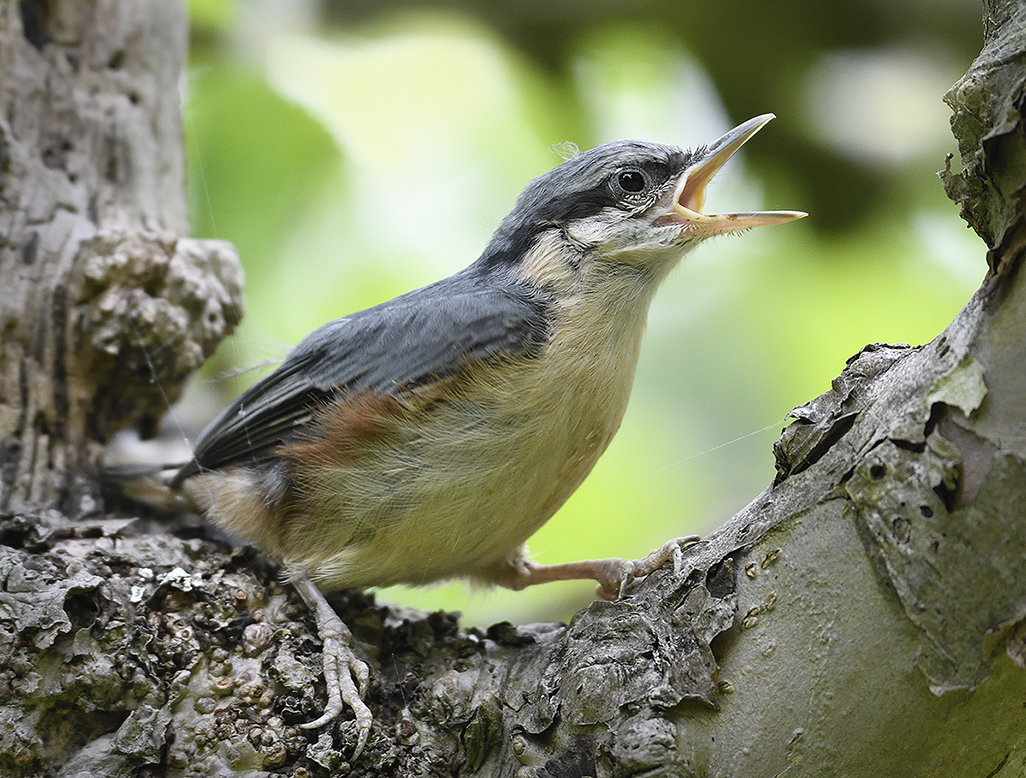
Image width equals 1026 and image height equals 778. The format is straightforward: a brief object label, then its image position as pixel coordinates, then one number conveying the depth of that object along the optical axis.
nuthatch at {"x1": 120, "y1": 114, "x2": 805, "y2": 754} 4.08
